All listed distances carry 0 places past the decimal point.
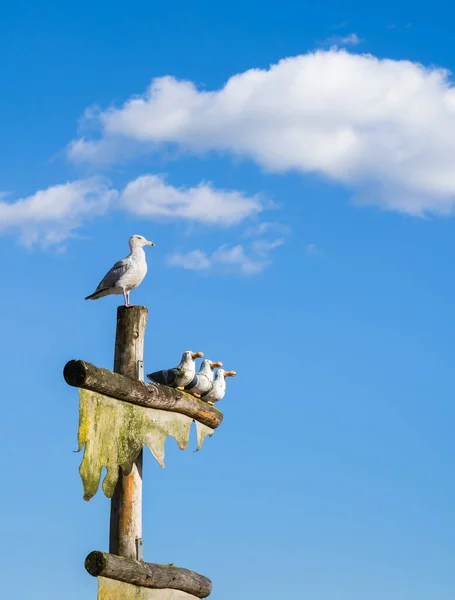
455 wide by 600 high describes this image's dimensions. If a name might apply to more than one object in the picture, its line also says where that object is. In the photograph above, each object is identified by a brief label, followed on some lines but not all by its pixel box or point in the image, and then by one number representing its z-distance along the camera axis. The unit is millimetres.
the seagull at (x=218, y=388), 13156
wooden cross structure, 10477
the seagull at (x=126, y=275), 12164
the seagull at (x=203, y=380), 12734
